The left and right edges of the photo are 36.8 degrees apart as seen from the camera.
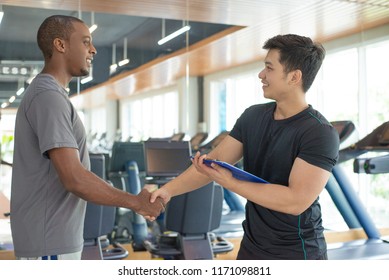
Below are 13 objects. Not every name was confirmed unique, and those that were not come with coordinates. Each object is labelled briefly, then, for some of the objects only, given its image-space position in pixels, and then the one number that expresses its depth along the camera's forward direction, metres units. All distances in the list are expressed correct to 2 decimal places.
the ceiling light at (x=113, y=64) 5.56
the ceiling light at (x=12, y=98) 4.42
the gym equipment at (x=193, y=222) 3.80
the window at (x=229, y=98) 6.83
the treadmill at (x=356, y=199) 4.02
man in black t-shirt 1.73
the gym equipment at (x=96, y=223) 3.57
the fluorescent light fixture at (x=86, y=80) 5.14
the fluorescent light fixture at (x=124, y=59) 5.75
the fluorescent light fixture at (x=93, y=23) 5.39
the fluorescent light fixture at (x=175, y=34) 6.08
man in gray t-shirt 1.75
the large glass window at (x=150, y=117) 6.30
